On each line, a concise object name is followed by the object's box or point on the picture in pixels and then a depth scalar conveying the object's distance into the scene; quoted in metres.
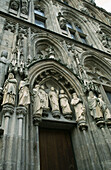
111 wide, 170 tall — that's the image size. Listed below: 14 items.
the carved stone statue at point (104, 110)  4.71
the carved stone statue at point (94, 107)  4.60
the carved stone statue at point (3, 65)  4.24
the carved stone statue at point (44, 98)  4.50
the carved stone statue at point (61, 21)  9.80
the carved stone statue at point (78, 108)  4.51
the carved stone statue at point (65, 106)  4.71
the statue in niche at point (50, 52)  6.50
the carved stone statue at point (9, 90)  3.50
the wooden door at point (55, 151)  3.77
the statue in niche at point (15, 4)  8.93
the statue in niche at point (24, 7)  9.06
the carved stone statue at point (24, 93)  3.64
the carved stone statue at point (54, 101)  4.57
